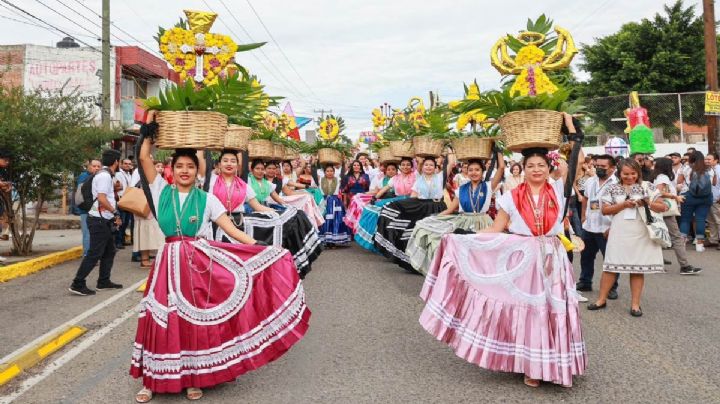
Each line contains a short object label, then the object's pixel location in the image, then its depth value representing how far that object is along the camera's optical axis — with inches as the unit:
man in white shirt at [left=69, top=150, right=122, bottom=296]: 341.1
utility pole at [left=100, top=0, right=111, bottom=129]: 723.4
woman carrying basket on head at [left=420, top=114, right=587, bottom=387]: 185.8
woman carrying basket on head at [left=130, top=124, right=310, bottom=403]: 177.3
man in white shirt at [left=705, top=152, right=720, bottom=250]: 533.6
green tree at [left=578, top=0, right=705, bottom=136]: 1307.8
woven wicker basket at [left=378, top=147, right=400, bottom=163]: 529.3
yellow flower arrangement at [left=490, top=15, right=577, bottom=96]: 245.6
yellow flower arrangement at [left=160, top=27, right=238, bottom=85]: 267.3
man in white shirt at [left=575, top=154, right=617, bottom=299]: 324.5
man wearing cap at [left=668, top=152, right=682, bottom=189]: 566.7
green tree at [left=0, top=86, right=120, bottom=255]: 450.9
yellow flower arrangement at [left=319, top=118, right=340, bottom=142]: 603.2
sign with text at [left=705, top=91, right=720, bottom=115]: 655.8
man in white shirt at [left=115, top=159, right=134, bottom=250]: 526.3
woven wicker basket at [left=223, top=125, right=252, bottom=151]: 291.9
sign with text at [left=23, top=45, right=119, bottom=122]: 1122.0
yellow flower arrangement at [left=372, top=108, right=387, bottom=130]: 772.6
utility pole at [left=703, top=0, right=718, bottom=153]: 666.8
